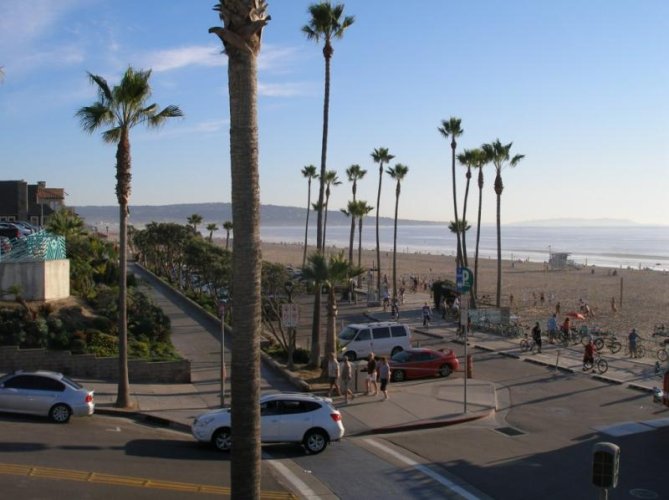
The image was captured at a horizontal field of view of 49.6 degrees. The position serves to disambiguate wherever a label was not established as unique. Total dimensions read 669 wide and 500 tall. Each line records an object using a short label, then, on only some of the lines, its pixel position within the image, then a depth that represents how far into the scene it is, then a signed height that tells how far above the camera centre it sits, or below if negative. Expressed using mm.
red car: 25484 -4725
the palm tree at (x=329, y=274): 23562 -1480
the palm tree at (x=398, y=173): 62188 +4907
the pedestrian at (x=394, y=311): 43031 -4831
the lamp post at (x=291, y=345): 25844 -4232
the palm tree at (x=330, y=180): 75169 +5115
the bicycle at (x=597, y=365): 26484 -4806
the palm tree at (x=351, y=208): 62906 +1853
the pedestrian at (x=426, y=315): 39719 -4621
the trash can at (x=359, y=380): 22859 -4763
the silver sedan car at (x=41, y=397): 17031 -4103
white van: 29125 -4483
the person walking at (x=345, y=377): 21142 -4318
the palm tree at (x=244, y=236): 7801 -95
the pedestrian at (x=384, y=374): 21750 -4341
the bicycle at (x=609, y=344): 31031 -4744
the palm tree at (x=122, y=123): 19547 +2773
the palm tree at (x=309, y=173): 81500 +6294
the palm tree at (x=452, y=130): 51781 +7273
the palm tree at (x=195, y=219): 83831 +782
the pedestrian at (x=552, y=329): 34906 -4641
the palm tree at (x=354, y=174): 72875 +5599
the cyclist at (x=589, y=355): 26469 -4453
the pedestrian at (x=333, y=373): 21734 -4342
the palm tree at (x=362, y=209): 62250 +1770
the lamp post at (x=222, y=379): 19734 -4185
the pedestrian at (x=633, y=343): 29891 -4451
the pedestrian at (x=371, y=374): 22203 -4451
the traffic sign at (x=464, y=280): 21581 -1441
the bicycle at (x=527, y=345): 32188 -5051
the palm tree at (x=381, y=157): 60969 +6177
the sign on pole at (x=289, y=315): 23338 -2813
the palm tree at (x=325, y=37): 26500 +7503
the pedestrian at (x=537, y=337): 31488 -4516
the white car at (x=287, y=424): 15305 -4221
